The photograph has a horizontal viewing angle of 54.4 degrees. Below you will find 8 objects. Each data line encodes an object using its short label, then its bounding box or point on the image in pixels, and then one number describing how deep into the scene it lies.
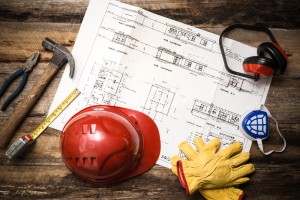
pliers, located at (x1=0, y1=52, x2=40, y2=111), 1.06
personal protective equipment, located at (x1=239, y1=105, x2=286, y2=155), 1.07
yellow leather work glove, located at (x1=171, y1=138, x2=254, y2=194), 1.02
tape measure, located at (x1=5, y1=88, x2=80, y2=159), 1.00
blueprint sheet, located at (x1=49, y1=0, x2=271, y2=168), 1.10
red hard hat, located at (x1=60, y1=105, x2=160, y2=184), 0.92
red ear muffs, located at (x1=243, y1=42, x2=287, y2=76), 1.02
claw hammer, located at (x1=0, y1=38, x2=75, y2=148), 1.04
